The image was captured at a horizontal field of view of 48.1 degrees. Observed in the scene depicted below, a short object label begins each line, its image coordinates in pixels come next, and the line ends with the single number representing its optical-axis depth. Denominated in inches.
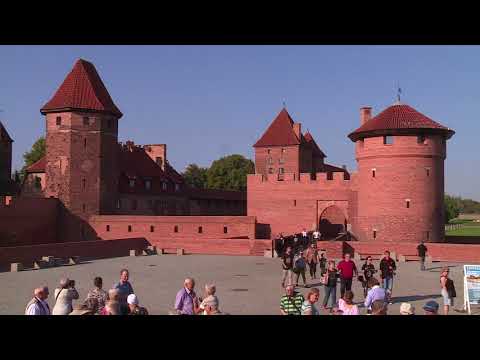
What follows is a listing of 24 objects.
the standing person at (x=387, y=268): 564.1
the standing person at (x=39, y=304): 290.0
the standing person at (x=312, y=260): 726.5
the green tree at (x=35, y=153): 2470.5
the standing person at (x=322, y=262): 753.6
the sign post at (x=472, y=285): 484.1
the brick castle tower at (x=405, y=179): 1214.3
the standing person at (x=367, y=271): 543.2
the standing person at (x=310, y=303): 330.0
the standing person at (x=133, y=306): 325.7
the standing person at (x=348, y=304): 348.5
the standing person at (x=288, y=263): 621.6
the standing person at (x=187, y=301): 338.0
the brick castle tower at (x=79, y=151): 1476.4
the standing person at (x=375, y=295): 408.2
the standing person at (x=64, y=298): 334.0
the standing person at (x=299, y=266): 634.2
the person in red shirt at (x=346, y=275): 519.8
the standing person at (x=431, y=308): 310.8
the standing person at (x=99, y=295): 336.1
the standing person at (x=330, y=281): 494.6
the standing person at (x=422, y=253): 871.1
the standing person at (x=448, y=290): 471.8
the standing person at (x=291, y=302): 337.7
